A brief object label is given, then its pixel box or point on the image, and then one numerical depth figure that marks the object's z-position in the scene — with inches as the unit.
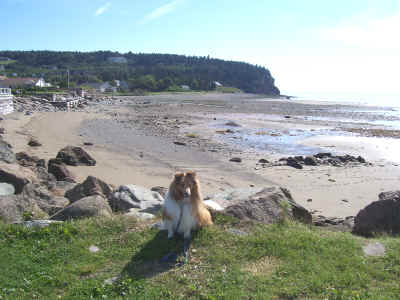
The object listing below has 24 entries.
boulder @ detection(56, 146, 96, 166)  676.1
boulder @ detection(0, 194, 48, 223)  296.5
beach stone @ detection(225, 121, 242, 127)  1540.4
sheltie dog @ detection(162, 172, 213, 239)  226.5
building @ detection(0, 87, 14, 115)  1471.5
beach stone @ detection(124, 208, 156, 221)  298.8
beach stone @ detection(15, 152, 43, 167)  591.9
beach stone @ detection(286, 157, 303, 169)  768.0
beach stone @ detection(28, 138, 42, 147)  859.4
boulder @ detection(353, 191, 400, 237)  322.0
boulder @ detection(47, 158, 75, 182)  549.3
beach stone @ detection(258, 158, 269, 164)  817.8
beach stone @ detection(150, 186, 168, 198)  449.7
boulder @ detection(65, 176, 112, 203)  403.9
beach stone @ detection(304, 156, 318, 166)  803.4
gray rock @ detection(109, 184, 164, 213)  351.3
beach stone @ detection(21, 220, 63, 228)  271.1
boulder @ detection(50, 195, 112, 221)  309.7
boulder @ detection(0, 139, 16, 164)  522.9
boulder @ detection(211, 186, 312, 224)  297.9
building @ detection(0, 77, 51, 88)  3567.2
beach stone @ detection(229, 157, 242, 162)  821.2
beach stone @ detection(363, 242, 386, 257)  236.8
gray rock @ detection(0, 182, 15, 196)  360.9
